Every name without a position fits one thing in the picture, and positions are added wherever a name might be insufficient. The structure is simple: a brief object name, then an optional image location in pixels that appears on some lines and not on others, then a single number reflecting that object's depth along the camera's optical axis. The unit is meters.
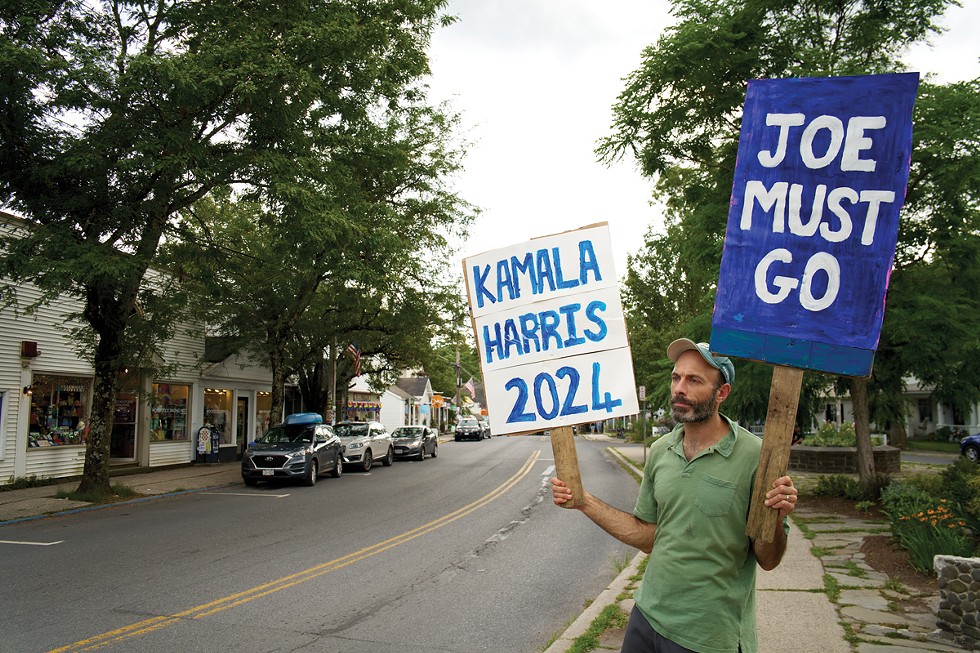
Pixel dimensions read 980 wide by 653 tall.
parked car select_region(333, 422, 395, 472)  23.28
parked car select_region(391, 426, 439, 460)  28.85
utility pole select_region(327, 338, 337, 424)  27.01
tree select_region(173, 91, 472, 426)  13.95
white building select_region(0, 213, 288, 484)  17.17
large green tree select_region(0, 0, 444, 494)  11.66
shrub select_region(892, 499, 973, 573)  7.07
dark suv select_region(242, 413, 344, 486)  18.30
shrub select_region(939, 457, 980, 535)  8.00
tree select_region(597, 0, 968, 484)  10.90
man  2.68
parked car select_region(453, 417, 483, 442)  52.94
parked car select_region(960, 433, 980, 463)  25.08
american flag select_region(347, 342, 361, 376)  28.03
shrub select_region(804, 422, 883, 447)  20.78
